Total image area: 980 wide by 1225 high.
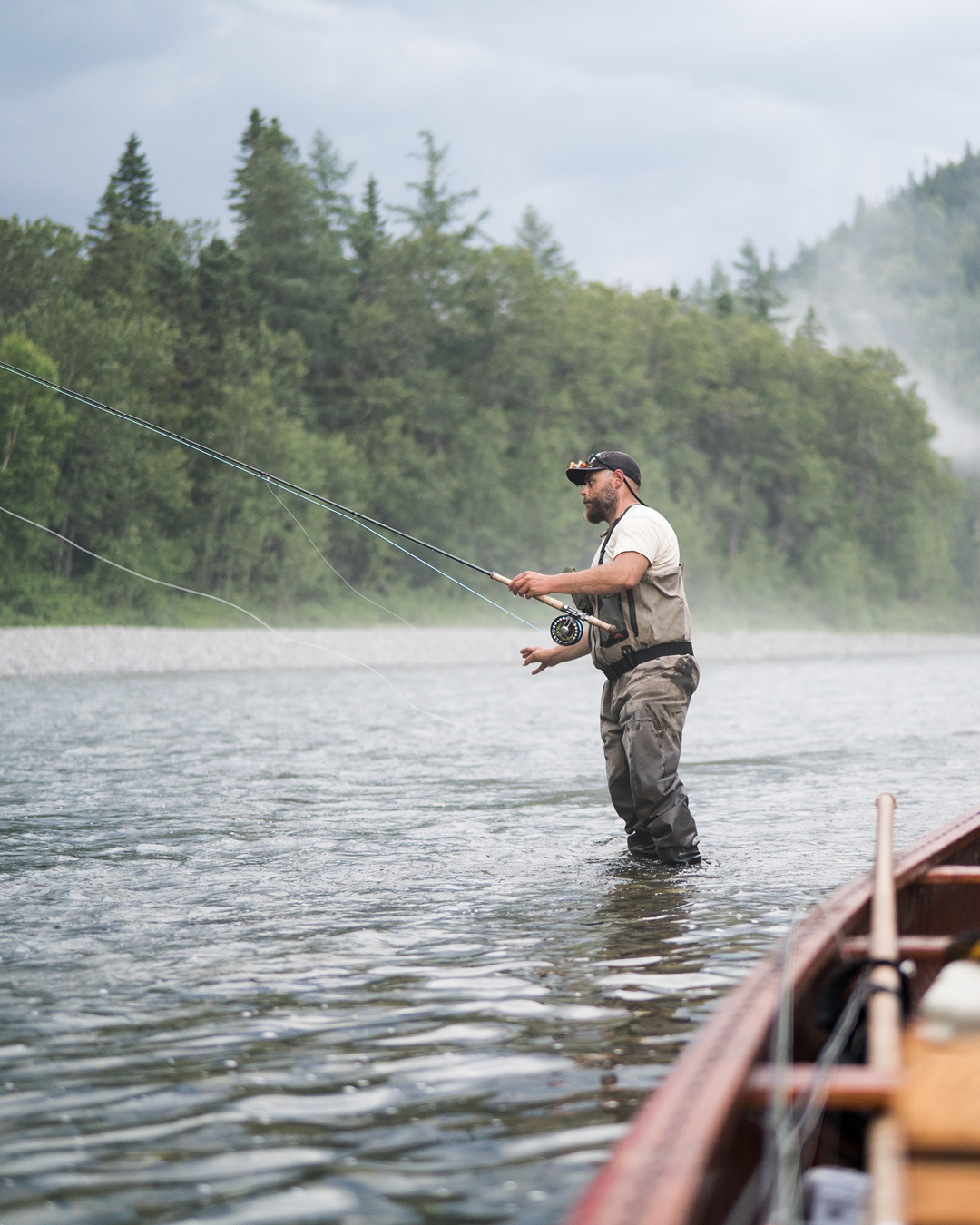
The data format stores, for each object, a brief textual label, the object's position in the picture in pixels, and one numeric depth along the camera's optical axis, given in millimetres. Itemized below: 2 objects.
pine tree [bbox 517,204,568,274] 64625
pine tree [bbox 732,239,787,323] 87500
